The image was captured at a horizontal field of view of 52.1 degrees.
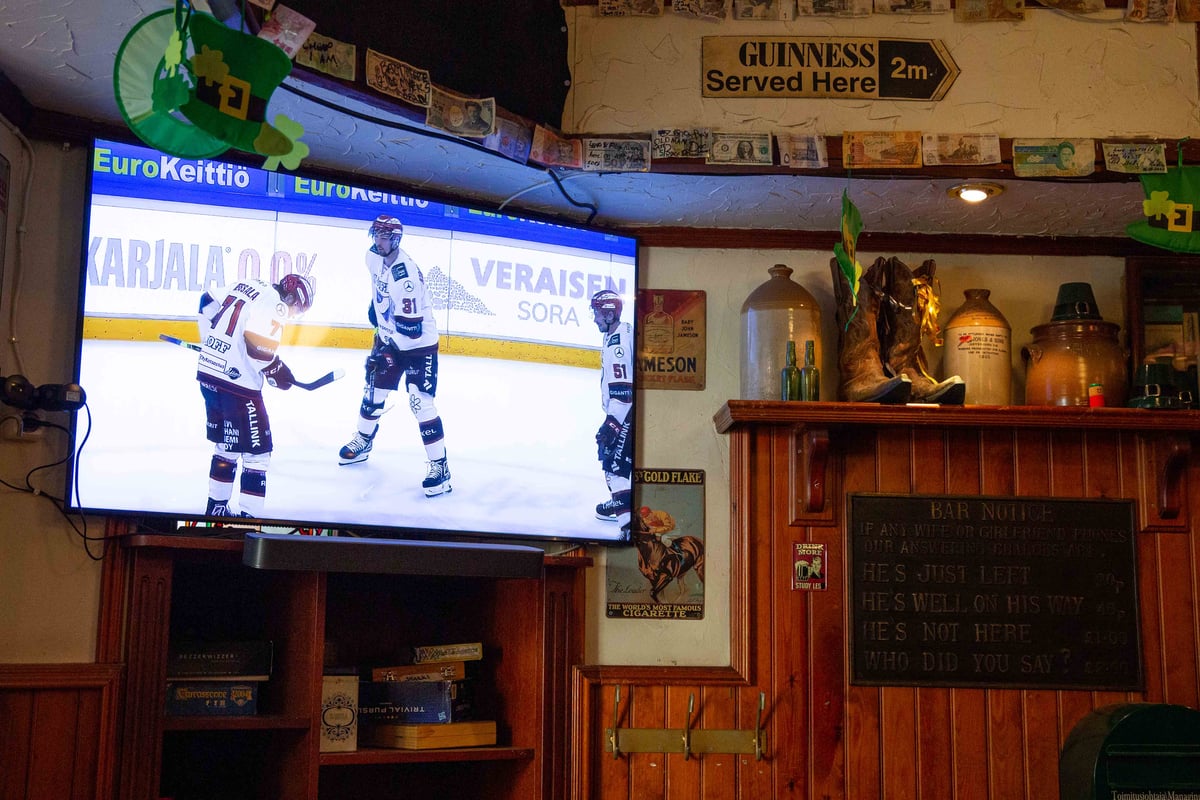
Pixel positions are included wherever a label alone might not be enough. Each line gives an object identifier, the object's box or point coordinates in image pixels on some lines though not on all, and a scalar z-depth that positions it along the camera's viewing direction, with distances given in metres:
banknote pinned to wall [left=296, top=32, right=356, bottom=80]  2.56
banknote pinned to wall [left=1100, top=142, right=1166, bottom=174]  3.05
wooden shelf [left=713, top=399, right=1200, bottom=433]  3.16
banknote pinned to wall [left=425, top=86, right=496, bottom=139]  2.78
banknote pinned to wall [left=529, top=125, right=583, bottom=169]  2.96
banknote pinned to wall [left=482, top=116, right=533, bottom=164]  2.88
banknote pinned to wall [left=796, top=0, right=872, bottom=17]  3.15
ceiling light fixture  3.17
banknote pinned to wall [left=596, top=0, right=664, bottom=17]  3.11
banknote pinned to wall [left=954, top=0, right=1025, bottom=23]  3.15
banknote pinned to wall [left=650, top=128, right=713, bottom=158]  3.05
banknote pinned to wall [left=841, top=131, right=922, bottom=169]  3.05
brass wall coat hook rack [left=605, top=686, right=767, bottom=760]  3.18
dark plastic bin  2.80
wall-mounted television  2.83
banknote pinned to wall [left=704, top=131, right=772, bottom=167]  3.05
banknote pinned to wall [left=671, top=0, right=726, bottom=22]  3.14
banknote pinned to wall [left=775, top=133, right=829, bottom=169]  3.05
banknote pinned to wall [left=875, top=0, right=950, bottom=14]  3.16
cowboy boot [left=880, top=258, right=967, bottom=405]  3.32
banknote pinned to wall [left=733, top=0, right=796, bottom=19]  3.15
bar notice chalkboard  3.23
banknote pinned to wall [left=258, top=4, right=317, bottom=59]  2.47
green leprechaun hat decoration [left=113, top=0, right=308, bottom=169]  1.86
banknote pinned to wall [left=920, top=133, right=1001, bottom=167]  3.07
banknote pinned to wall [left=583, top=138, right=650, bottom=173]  3.04
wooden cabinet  2.76
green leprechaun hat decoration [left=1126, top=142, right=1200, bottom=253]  2.82
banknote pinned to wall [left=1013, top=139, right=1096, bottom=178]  3.05
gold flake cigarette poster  3.31
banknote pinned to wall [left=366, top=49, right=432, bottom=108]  2.68
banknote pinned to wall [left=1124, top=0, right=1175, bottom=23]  3.15
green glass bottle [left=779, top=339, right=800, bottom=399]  3.22
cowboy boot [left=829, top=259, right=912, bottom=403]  3.27
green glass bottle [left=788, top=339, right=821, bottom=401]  3.22
